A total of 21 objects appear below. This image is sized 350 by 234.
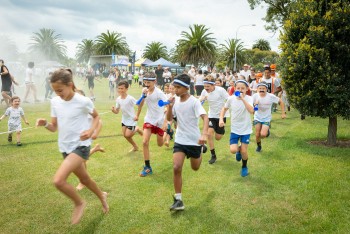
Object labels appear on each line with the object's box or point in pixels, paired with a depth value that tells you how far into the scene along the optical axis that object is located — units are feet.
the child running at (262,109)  26.66
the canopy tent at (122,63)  160.19
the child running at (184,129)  15.38
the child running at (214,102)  25.22
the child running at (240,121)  20.77
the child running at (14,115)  29.82
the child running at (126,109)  24.73
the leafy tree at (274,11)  73.70
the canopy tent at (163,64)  132.57
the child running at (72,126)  13.05
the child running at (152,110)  22.22
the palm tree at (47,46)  282.77
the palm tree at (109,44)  254.47
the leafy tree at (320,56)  25.05
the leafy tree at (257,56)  250.66
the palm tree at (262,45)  305.12
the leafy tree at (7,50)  100.56
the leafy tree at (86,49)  324.19
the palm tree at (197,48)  181.68
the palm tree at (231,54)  232.94
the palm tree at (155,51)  250.29
